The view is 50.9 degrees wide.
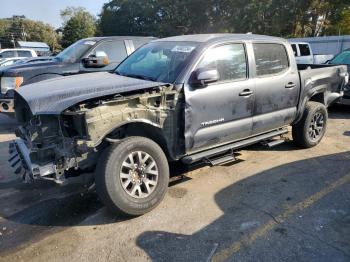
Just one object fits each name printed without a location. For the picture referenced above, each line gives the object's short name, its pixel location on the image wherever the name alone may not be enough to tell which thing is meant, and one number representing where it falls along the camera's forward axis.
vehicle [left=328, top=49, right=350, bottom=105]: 8.92
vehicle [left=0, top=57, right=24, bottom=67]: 17.24
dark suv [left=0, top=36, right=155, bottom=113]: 7.66
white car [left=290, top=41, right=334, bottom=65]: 14.26
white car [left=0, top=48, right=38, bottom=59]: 21.05
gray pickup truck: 3.77
